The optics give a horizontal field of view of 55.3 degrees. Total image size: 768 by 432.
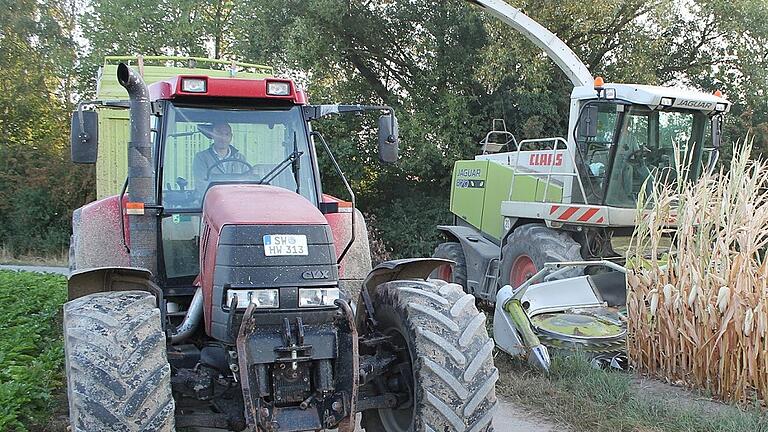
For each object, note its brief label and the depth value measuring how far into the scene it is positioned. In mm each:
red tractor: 3473
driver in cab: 4680
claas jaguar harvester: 8281
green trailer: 8414
